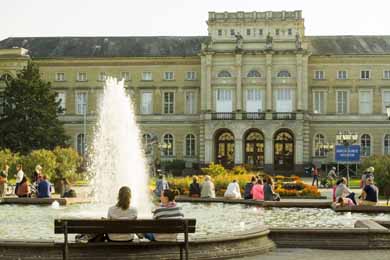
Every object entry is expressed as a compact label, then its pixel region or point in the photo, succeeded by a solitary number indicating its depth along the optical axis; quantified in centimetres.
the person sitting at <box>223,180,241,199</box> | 3023
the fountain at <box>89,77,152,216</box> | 2769
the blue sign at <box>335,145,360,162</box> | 4361
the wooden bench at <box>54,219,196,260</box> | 1340
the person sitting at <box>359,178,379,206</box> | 2539
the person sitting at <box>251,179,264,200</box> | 2839
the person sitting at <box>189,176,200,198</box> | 3241
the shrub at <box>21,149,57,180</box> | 4522
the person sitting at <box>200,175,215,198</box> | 3125
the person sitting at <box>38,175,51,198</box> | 2981
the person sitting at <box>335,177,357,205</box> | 2681
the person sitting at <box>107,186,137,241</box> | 1415
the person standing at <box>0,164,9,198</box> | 3518
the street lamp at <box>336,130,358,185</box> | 4514
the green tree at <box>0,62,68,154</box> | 6869
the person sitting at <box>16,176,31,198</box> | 3122
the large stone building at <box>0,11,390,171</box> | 7581
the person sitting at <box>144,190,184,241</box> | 1479
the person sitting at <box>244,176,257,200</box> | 2977
